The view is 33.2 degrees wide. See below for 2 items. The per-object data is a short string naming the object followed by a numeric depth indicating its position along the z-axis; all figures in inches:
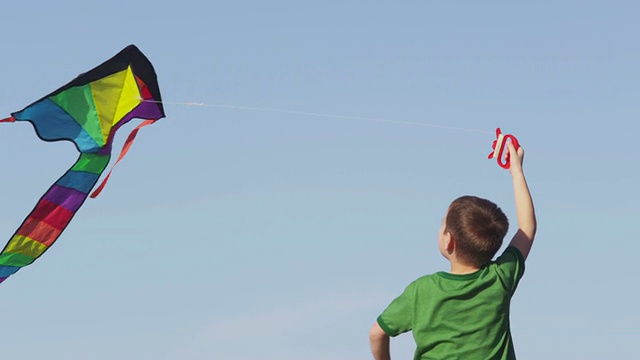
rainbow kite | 314.5
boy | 162.7
